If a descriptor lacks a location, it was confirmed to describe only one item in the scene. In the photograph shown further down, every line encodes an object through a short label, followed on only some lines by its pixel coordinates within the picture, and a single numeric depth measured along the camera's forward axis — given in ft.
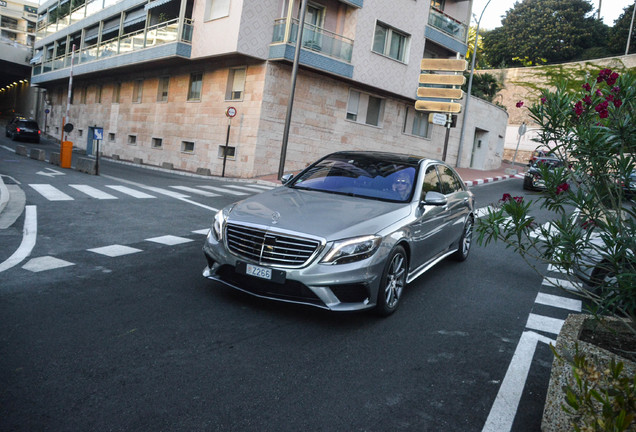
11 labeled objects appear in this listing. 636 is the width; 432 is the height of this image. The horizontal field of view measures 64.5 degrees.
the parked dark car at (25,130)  121.59
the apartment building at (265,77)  70.28
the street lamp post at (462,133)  97.40
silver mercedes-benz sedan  14.19
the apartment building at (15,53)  165.68
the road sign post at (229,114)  65.77
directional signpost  62.69
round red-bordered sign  65.67
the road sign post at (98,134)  51.72
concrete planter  8.85
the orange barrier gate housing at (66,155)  60.44
